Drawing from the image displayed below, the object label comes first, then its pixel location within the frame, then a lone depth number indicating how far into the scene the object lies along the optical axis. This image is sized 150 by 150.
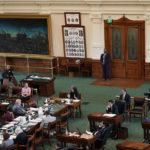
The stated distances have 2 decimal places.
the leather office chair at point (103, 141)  14.52
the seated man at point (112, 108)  16.63
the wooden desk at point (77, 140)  14.10
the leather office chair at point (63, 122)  16.47
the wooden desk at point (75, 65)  24.60
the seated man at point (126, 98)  17.89
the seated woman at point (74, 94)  19.09
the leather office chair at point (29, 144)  14.14
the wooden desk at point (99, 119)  15.90
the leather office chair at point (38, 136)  15.02
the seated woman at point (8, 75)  22.84
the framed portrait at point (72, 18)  24.17
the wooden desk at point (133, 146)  13.11
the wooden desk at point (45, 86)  21.52
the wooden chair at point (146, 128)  15.07
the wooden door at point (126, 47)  22.80
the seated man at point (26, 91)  20.12
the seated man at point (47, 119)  16.14
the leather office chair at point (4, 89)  21.32
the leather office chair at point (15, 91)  20.83
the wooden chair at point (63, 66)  25.46
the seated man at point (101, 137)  14.52
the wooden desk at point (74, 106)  18.11
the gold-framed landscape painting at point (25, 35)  25.72
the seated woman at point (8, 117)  16.70
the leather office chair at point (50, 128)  15.78
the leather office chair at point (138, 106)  17.46
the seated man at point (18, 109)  17.31
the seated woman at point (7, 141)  14.12
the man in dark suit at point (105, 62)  23.36
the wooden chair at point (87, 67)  24.58
